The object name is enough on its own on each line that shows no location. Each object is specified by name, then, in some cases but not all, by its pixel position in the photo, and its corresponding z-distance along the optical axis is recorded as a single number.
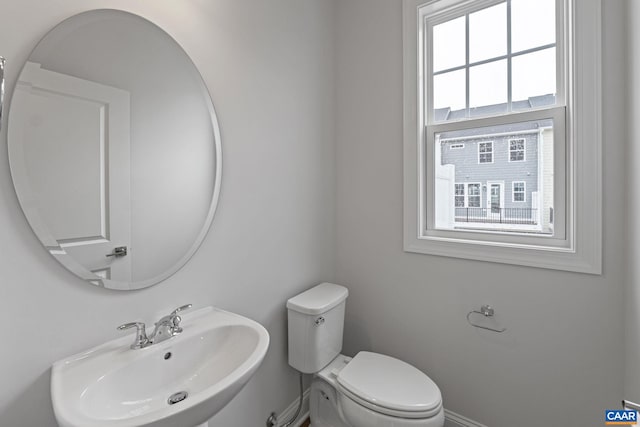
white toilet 1.13
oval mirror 0.76
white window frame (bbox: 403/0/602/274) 1.16
